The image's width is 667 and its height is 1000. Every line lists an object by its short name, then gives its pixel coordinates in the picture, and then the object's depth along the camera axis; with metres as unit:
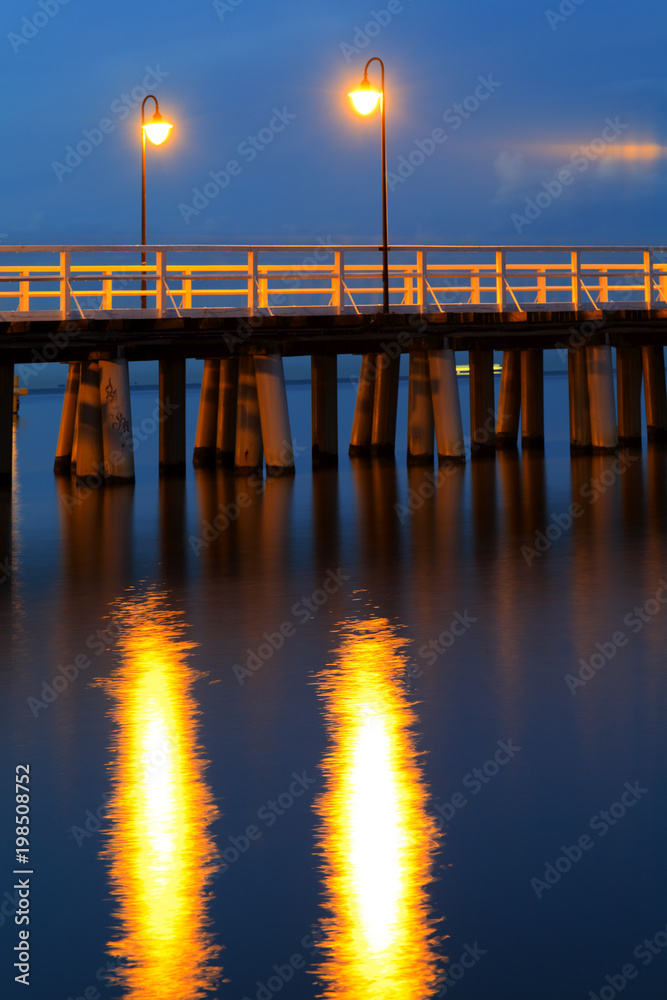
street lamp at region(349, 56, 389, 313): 25.56
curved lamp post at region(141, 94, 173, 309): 28.58
